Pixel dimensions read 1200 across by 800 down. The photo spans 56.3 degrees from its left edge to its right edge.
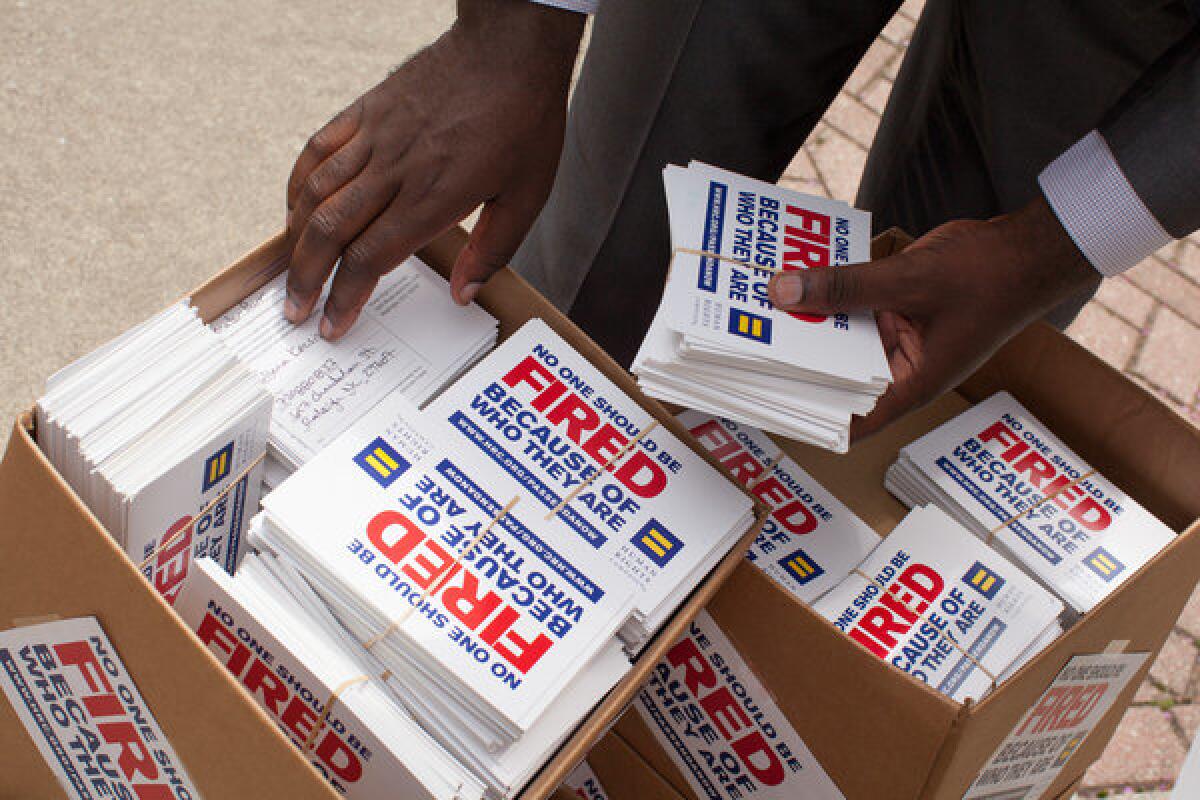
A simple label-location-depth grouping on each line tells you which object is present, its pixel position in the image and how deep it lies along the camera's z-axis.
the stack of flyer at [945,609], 1.30
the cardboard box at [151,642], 0.98
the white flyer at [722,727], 1.25
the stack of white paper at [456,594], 1.09
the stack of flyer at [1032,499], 1.43
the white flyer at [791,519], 1.39
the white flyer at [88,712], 1.06
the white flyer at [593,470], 1.20
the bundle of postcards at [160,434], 1.09
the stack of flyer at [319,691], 1.04
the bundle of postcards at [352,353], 1.28
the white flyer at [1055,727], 1.27
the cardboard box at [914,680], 1.13
